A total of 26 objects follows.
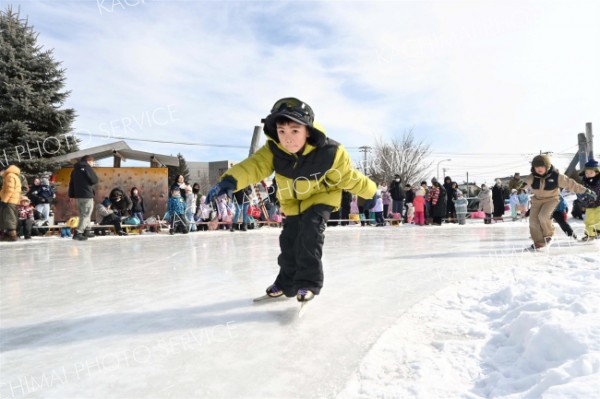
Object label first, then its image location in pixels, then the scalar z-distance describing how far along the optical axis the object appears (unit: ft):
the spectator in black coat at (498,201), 51.96
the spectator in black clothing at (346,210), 47.60
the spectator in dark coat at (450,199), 48.21
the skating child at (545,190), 19.83
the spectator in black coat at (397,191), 44.45
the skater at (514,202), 50.88
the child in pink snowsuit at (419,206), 44.62
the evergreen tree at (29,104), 38.73
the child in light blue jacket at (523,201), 50.43
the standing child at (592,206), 22.44
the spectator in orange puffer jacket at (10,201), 26.89
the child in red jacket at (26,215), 29.35
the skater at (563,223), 24.39
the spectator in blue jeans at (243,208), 37.34
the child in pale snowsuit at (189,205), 37.09
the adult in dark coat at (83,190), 27.68
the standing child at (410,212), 49.85
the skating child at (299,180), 8.71
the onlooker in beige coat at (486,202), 50.70
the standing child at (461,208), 46.13
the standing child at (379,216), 43.93
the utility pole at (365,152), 135.74
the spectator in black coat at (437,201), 44.32
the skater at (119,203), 35.42
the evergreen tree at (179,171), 143.12
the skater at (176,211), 34.88
